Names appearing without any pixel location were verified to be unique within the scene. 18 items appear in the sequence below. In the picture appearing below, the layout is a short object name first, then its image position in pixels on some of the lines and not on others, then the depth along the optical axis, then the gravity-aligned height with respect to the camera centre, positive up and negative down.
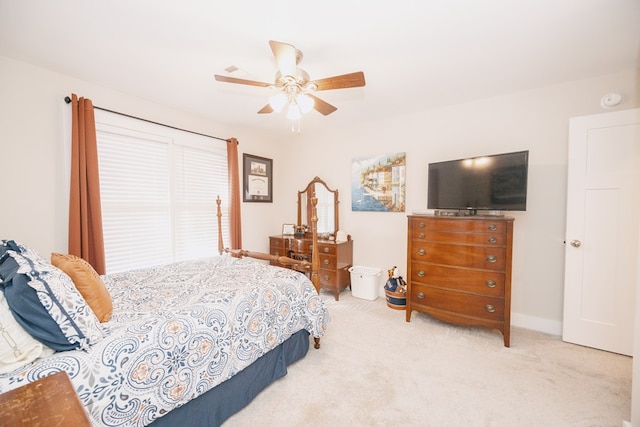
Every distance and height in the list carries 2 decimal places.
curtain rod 2.39 +0.95
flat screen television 2.46 +0.21
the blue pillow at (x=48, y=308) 1.11 -0.45
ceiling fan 1.72 +0.85
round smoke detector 2.35 +0.93
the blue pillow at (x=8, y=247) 1.54 -0.25
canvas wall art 3.57 +0.30
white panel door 2.24 -0.24
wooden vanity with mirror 3.70 -0.57
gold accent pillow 1.43 -0.45
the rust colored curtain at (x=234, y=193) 3.76 +0.17
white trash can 3.65 -1.10
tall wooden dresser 2.43 -0.65
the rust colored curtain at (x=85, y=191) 2.38 +0.13
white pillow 1.04 -0.58
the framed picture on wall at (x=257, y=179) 4.11 +0.42
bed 1.12 -0.70
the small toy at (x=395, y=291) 3.28 -1.11
